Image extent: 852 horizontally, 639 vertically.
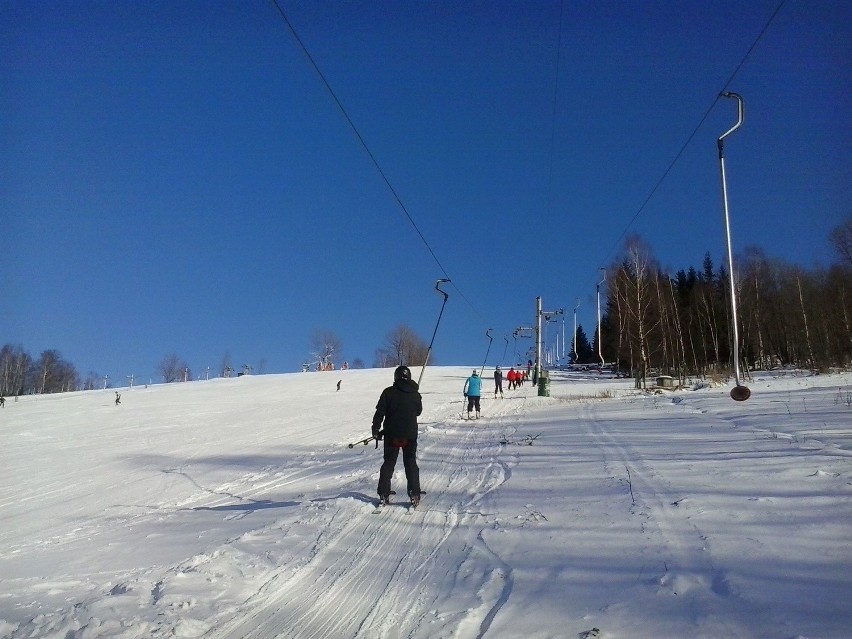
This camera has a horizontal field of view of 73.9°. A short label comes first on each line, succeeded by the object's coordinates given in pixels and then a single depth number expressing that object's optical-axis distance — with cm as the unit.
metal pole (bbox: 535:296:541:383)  4483
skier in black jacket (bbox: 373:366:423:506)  825
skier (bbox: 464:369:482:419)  2277
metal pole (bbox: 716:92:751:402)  1059
